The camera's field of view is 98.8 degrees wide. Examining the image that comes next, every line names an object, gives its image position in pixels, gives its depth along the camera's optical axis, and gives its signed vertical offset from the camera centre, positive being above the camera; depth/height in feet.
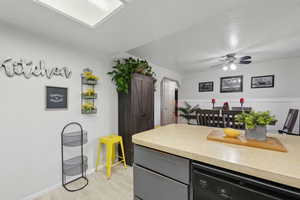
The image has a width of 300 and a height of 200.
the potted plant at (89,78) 7.34 +1.25
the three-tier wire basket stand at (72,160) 6.32 -3.23
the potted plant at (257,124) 3.38 -0.65
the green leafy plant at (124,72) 8.38 +1.79
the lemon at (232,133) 3.67 -0.96
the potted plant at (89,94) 7.37 +0.29
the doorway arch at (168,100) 14.76 -0.15
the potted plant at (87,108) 7.34 -0.52
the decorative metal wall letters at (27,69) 5.10 +1.31
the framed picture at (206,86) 16.51 +1.73
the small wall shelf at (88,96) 7.36 +0.22
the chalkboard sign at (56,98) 6.12 +0.04
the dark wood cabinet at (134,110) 8.57 -0.75
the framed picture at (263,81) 13.21 +1.94
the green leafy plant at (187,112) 15.61 -1.56
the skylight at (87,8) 4.34 +3.32
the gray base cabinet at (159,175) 2.99 -1.98
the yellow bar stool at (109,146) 7.28 -2.76
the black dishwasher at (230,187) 2.04 -1.56
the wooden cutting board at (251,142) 2.94 -1.09
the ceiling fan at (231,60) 10.69 +3.48
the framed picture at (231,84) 14.78 +1.86
